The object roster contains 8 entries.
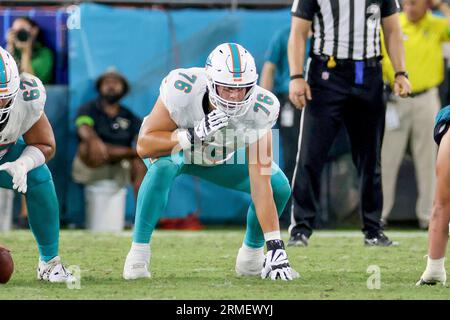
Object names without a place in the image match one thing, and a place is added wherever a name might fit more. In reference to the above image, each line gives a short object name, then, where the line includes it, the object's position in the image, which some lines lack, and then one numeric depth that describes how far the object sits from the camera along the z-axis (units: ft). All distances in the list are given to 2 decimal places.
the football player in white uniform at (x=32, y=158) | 29.30
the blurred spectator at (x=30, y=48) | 54.13
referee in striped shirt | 40.83
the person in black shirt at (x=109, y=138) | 53.47
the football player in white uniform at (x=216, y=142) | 30.63
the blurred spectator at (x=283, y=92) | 51.24
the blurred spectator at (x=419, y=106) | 51.57
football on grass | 29.84
